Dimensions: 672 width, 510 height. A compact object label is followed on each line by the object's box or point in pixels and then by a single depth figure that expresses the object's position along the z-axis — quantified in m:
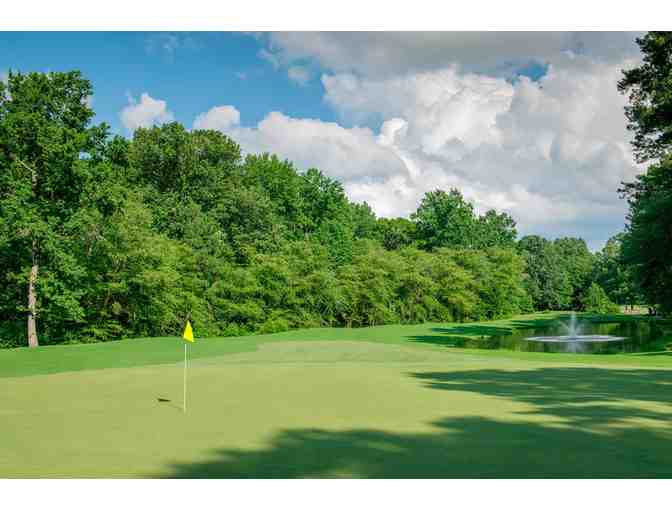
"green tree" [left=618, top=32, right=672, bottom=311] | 21.34
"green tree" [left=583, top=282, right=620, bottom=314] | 92.69
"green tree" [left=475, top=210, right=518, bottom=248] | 74.12
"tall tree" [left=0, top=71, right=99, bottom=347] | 29.72
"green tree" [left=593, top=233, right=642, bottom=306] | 76.62
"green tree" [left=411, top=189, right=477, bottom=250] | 70.44
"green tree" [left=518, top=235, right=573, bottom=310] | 95.08
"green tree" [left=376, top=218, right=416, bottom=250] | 74.50
